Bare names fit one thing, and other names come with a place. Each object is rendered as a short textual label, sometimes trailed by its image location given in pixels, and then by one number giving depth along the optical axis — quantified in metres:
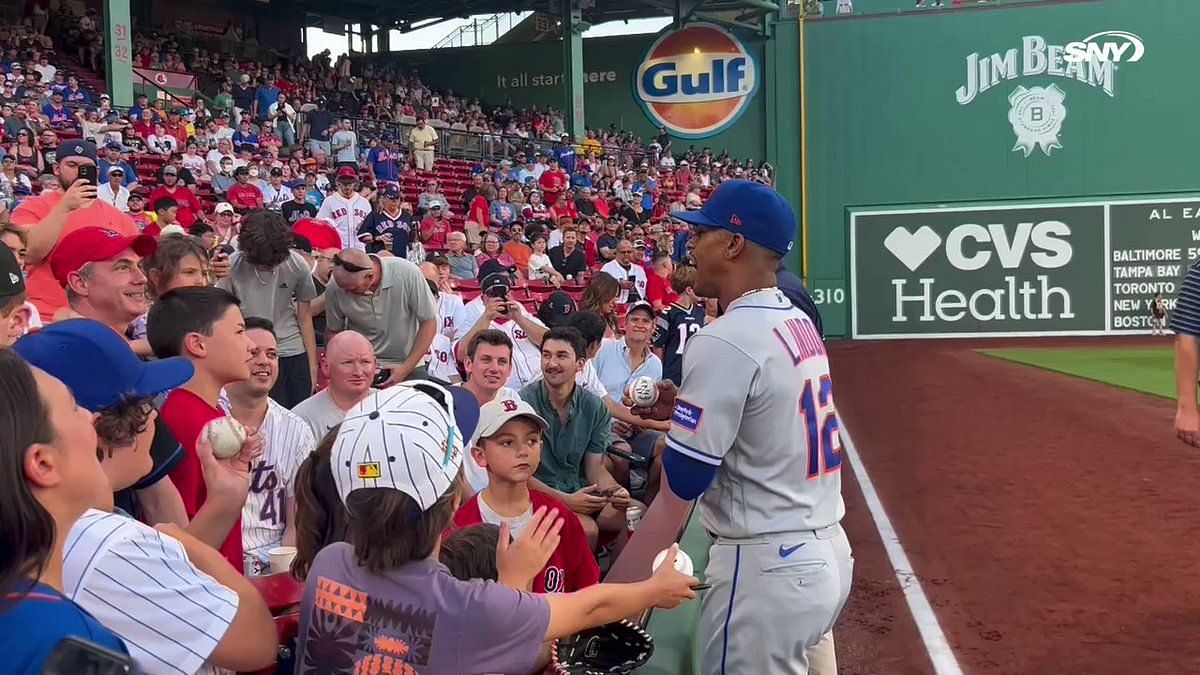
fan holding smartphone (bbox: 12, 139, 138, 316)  4.84
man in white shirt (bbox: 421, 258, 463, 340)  9.25
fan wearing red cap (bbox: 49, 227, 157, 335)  4.05
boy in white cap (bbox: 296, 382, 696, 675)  2.14
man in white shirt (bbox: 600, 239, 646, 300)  12.38
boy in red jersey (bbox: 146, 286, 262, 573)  3.31
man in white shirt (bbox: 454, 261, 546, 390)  7.25
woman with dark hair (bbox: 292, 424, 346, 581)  2.63
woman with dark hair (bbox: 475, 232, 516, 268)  13.48
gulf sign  34.12
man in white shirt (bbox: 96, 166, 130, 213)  12.12
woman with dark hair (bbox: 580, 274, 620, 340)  8.31
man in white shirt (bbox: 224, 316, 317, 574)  4.00
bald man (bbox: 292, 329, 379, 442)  4.64
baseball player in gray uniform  2.63
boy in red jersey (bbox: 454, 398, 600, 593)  3.71
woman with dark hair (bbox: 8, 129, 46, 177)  12.94
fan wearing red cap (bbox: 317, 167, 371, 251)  12.71
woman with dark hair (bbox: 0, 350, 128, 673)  1.33
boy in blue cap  1.96
